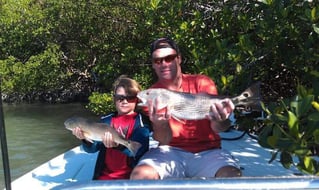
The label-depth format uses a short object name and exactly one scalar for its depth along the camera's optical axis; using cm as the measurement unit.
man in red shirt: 339
